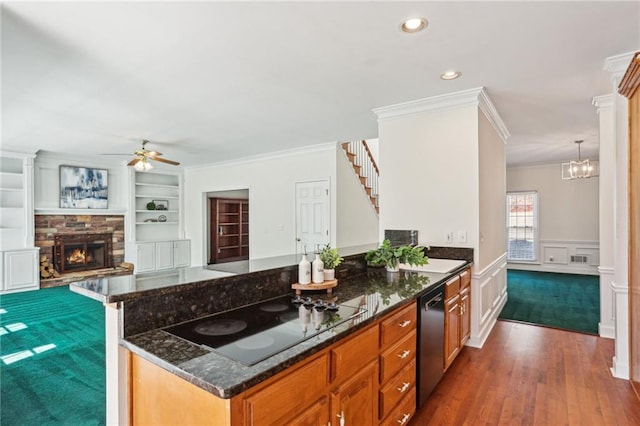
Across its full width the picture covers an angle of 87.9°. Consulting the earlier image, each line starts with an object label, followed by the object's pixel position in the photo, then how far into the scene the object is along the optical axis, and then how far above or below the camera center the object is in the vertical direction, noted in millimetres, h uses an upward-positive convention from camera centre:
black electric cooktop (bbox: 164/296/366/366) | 1286 -517
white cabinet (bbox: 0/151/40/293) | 6027 -88
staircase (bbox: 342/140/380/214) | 6402 +967
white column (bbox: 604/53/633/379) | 2649 -55
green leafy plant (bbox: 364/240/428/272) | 2779 -368
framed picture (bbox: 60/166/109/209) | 6902 +591
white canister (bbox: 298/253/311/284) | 2115 -378
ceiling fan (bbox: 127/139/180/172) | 5090 +869
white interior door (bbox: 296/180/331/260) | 6043 -21
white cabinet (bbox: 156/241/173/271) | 8039 -982
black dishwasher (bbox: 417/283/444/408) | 2203 -907
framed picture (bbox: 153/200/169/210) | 8383 +273
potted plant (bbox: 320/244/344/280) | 2326 -318
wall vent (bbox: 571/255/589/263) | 7402 -1040
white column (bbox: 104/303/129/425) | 1372 -648
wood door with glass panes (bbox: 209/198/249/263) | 9016 -436
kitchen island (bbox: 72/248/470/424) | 1092 -510
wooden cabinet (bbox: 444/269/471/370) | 2670 -894
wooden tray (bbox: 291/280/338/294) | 2096 -462
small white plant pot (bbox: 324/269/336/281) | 2238 -409
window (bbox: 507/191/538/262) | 8016 -331
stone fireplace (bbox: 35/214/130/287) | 6684 -595
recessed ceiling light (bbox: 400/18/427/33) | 2104 +1225
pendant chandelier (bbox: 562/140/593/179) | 5407 +712
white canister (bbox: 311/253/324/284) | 2156 -385
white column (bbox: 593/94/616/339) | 3592 -119
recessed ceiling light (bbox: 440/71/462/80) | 2873 +1220
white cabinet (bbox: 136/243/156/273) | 7645 -989
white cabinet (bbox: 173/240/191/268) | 8367 -996
